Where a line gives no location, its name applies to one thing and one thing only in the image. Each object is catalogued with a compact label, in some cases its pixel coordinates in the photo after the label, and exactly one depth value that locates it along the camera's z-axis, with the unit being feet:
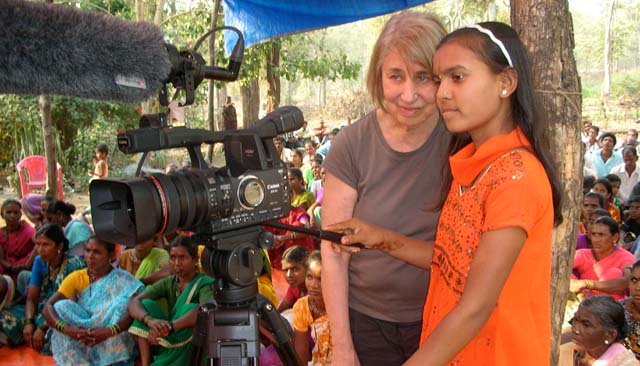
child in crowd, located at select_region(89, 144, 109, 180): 23.86
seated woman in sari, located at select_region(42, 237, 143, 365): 11.16
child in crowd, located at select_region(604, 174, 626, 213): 18.20
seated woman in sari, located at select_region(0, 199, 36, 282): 15.33
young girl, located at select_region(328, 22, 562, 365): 3.62
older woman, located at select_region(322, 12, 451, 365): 5.10
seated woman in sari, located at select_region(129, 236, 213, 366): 10.53
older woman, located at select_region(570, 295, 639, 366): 8.52
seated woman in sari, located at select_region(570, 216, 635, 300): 11.77
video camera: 3.98
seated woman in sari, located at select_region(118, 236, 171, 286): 12.77
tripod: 4.40
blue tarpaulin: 12.66
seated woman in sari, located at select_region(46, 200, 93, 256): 13.66
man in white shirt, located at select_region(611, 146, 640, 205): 21.17
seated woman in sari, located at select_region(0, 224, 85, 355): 12.92
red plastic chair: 26.53
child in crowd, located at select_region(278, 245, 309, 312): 11.68
